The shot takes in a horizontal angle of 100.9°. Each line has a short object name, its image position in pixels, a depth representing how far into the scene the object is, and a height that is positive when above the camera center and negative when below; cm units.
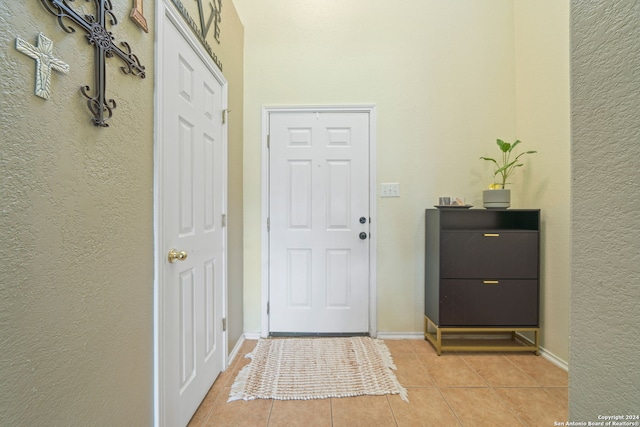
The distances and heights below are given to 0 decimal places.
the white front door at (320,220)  233 -8
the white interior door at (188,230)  119 -11
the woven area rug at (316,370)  163 -111
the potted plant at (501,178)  210 +30
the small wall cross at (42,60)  64 +37
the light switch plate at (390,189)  233 +20
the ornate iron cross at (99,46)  78 +52
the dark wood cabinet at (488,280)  201 -52
